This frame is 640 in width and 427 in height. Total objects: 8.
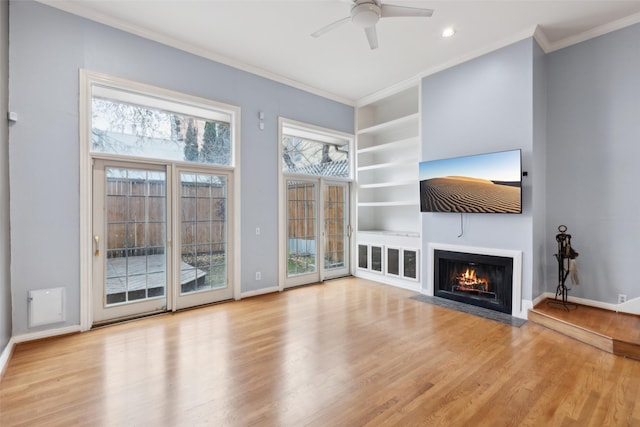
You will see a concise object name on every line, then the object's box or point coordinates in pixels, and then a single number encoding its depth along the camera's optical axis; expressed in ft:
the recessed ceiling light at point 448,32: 12.37
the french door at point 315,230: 17.83
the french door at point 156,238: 12.02
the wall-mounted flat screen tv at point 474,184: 12.54
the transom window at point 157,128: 12.17
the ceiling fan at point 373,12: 9.53
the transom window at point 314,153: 18.10
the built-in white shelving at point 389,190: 17.56
